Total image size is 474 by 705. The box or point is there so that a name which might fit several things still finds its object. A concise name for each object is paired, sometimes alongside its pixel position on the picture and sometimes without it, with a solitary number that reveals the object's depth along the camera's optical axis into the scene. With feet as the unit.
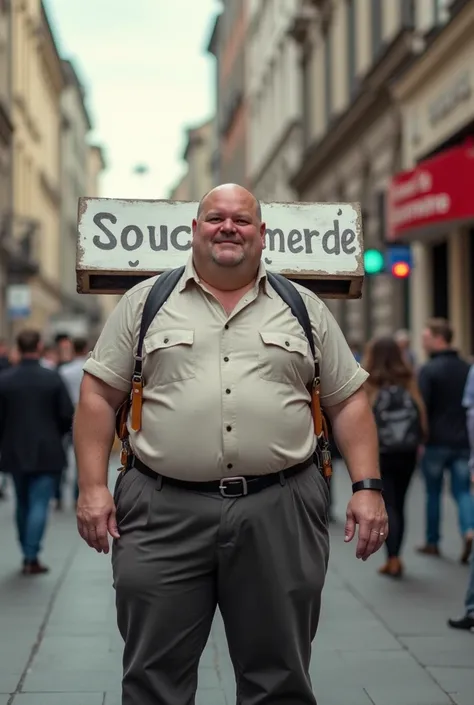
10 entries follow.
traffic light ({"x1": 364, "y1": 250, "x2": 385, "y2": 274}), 58.13
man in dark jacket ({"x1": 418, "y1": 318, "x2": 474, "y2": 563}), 36.09
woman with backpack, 32.99
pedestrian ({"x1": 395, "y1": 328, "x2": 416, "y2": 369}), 59.36
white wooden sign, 17.57
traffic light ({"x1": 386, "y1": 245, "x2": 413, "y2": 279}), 59.00
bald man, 14.29
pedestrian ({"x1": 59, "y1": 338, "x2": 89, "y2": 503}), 50.31
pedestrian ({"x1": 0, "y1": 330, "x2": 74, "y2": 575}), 34.06
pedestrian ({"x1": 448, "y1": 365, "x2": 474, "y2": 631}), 25.58
